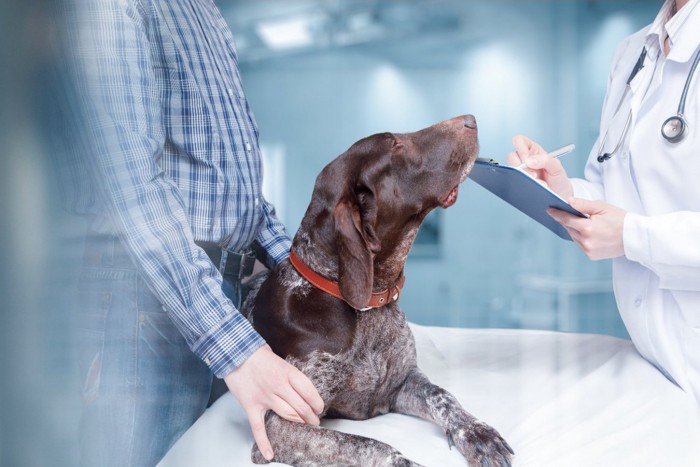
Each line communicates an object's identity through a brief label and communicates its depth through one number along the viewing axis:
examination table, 1.07
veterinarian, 1.13
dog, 1.17
